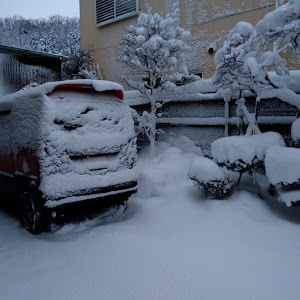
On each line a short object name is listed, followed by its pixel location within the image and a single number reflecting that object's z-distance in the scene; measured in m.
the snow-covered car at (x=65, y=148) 3.12
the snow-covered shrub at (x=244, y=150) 3.69
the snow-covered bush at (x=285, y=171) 3.17
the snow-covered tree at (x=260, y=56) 3.48
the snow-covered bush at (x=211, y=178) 3.86
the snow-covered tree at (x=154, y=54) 5.71
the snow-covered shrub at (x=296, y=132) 3.53
